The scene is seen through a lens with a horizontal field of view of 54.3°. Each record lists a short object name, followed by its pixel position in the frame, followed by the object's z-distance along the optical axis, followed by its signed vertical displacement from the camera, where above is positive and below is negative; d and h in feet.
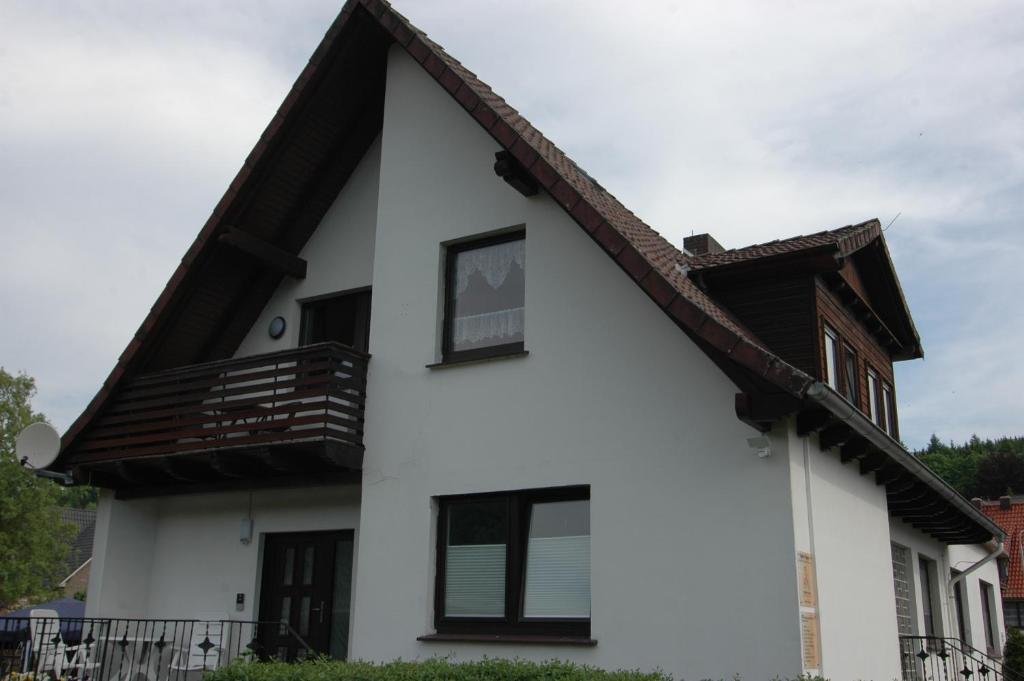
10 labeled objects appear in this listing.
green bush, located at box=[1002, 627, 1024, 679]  55.93 -1.65
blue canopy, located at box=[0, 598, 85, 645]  50.57 -0.68
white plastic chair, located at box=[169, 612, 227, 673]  39.34 -1.34
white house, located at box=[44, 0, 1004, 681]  29.53 +6.51
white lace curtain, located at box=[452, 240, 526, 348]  36.01 +10.82
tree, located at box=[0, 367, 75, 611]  115.03 +10.73
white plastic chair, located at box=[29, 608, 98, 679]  37.63 -1.64
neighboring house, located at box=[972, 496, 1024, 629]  112.78 +9.32
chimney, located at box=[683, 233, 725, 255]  50.29 +18.47
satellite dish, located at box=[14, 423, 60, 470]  39.34 +6.29
